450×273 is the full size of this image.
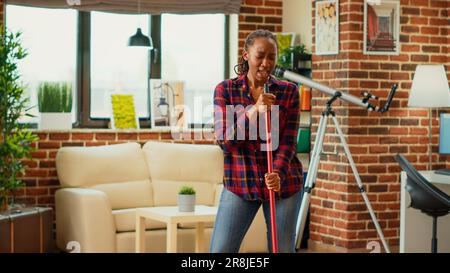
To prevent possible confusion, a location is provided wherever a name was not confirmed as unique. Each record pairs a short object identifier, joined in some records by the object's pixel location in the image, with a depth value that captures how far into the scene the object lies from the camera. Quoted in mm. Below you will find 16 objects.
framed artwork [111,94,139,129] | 6781
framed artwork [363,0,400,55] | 6234
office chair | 4367
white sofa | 5668
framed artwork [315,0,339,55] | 6289
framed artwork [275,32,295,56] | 7023
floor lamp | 5910
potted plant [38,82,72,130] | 6410
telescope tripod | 5922
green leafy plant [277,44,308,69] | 6717
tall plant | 5688
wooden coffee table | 5199
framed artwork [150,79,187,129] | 7004
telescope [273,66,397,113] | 5902
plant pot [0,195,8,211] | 5707
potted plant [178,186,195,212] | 5312
